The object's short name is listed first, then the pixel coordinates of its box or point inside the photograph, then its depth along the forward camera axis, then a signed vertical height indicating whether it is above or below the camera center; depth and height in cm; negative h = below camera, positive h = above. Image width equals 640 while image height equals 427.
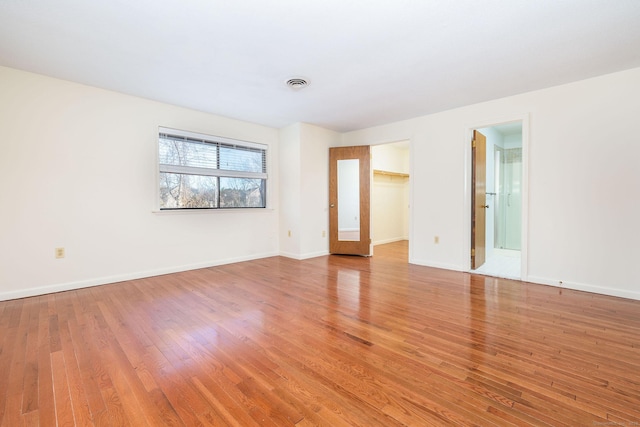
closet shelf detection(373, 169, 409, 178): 637 +76
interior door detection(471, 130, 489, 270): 401 +9
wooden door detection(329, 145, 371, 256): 518 +10
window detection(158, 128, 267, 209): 396 +55
